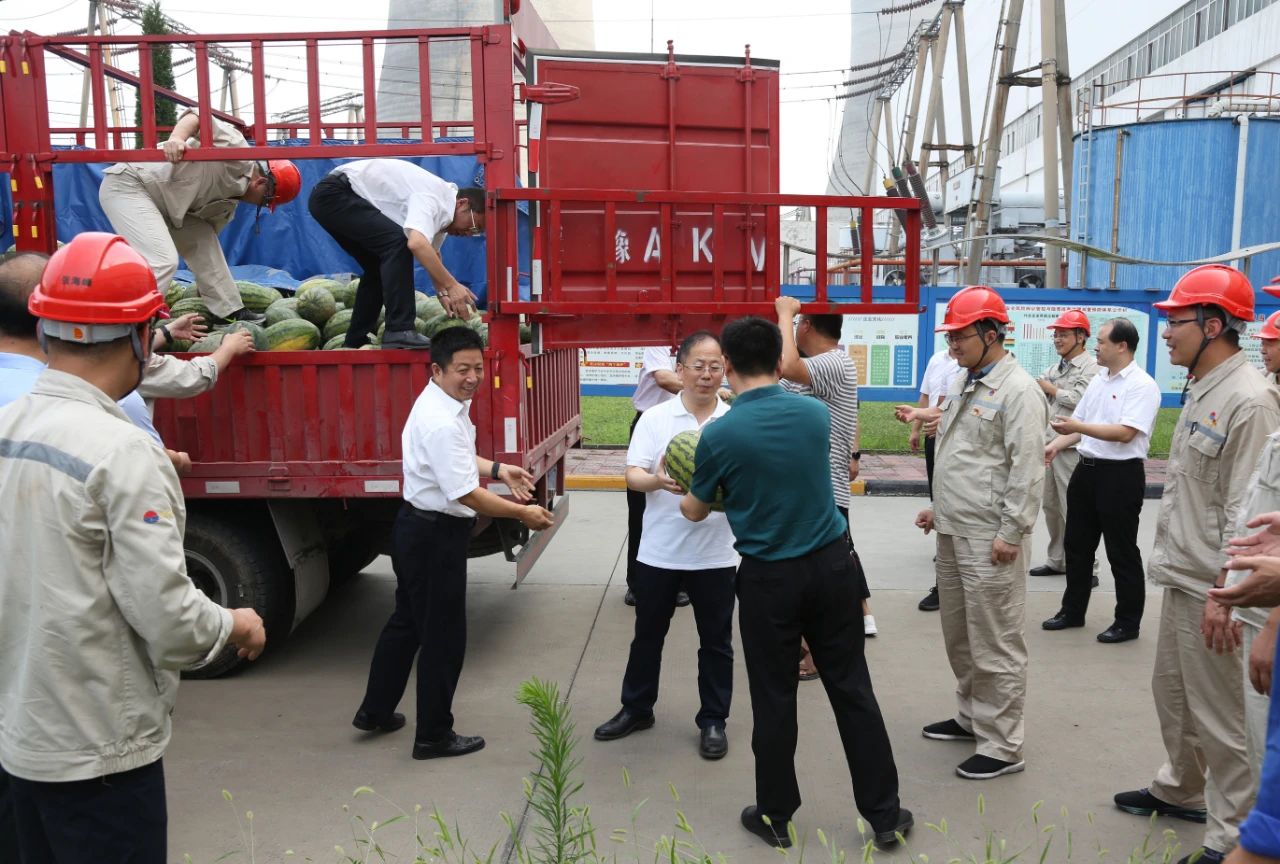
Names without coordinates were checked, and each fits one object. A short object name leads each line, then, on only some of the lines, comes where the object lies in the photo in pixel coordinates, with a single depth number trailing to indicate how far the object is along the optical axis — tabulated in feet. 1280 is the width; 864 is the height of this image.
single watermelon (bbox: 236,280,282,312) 20.88
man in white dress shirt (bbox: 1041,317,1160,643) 20.27
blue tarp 30.96
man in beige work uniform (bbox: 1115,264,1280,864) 11.58
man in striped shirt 18.02
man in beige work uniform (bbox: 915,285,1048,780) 14.01
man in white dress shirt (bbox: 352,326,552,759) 13.98
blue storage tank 78.79
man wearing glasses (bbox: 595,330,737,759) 15.06
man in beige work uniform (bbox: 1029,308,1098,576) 23.35
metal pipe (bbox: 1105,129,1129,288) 71.10
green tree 50.77
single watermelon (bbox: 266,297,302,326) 19.48
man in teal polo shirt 11.75
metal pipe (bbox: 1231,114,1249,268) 77.77
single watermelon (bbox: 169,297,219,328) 18.91
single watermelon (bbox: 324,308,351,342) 19.89
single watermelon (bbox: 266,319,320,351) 18.45
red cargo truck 16.43
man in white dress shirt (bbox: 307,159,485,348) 17.25
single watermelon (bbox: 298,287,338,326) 20.03
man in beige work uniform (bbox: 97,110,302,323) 17.52
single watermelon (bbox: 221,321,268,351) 17.48
